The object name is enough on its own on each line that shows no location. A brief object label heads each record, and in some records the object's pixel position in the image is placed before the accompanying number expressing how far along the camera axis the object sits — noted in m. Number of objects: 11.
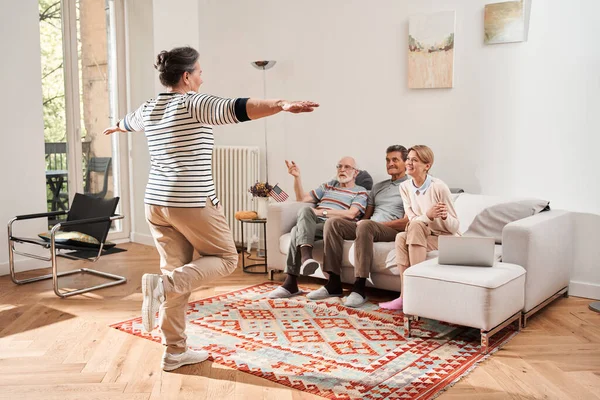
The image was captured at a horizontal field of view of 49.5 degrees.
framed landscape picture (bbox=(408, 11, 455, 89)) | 4.74
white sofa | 3.72
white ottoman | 3.32
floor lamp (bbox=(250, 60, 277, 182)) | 5.56
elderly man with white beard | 4.46
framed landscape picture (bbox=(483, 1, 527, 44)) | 4.43
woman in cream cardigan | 3.94
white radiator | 5.93
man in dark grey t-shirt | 4.25
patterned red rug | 2.96
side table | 5.15
